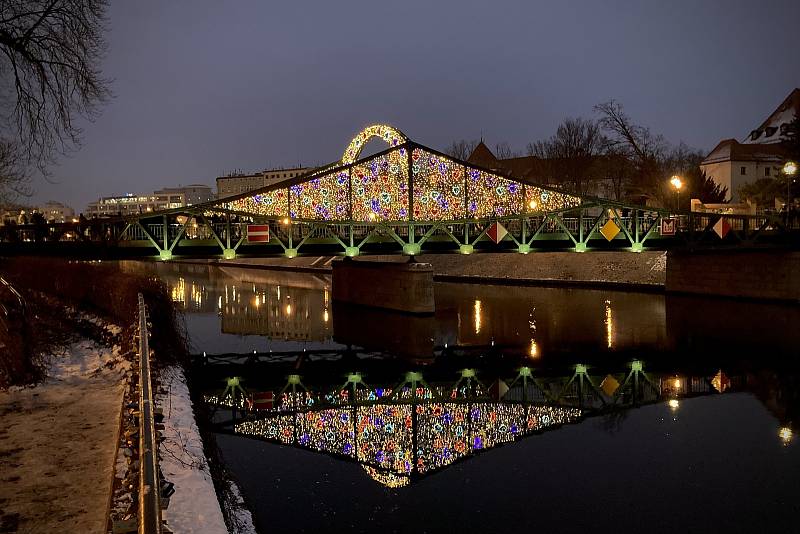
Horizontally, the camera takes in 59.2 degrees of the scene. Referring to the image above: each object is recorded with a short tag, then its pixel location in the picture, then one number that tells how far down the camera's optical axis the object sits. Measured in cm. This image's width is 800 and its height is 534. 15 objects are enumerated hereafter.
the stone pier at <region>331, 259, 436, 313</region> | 4075
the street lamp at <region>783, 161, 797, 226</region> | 4097
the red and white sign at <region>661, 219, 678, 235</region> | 4694
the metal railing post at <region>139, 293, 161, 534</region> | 511
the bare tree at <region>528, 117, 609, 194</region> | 8519
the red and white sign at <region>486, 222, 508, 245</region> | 4228
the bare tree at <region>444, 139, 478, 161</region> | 11875
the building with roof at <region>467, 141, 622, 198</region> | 8500
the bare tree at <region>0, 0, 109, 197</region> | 1519
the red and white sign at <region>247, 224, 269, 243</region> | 3912
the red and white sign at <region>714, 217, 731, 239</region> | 4384
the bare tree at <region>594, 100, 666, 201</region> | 7188
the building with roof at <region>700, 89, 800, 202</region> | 8231
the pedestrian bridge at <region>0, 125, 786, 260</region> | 4031
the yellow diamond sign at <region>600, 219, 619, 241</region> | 4325
